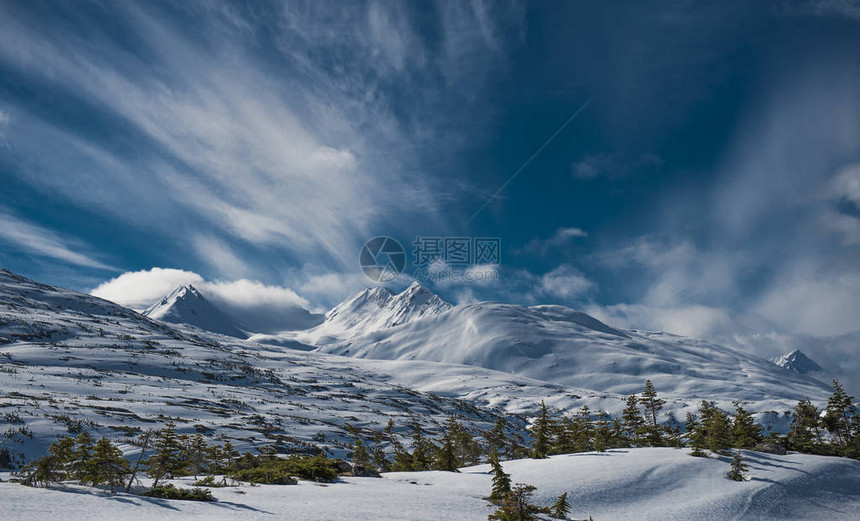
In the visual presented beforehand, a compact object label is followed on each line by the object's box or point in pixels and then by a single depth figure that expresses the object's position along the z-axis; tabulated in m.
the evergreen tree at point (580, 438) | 46.38
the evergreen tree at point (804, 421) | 48.44
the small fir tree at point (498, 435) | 58.16
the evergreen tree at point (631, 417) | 54.82
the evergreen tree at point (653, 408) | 44.44
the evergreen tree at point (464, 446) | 53.28
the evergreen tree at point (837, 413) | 56.44
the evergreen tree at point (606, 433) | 47.03
